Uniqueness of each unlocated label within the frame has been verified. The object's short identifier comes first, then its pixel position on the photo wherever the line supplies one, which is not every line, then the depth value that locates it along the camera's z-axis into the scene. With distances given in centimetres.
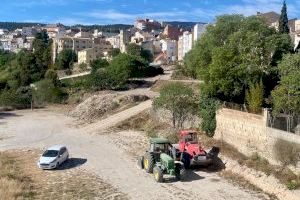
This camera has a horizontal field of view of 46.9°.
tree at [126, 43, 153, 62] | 8326
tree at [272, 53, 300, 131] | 2243
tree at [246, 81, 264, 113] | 2529
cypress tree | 4288
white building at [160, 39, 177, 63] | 10951
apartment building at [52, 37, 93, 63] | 11896
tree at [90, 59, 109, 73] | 6822
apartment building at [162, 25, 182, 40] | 13467
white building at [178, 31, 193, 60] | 9832
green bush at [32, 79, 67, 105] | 5032
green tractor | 2089
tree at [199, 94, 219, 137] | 2712
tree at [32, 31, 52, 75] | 7505
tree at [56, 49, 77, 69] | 9565
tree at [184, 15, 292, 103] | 2785
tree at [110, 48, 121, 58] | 9414
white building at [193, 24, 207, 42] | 8931
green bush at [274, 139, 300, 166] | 1969
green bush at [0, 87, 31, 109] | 4761
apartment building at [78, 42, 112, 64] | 10400
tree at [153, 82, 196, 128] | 2920
